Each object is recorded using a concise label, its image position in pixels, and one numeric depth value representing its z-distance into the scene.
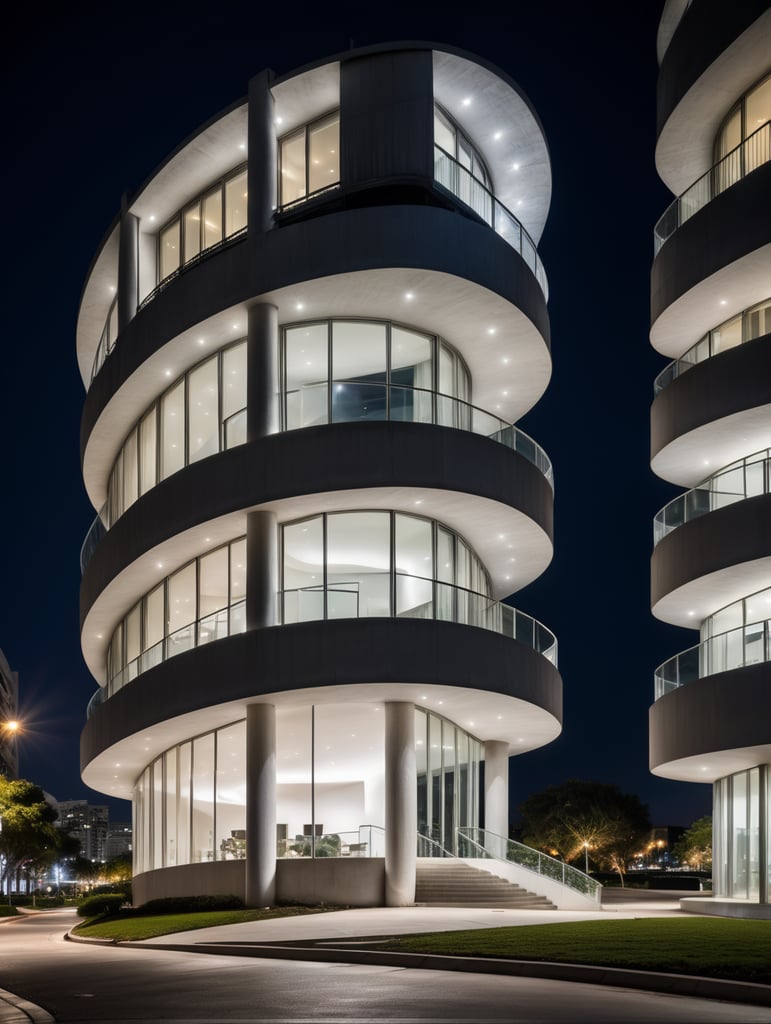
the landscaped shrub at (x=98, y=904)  45.12
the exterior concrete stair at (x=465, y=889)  34.00
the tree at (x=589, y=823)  101.00
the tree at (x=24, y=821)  69.69
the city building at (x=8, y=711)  156.25
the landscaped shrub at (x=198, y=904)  33.59
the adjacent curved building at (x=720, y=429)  36.31
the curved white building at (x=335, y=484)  34.53
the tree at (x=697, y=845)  90.88
